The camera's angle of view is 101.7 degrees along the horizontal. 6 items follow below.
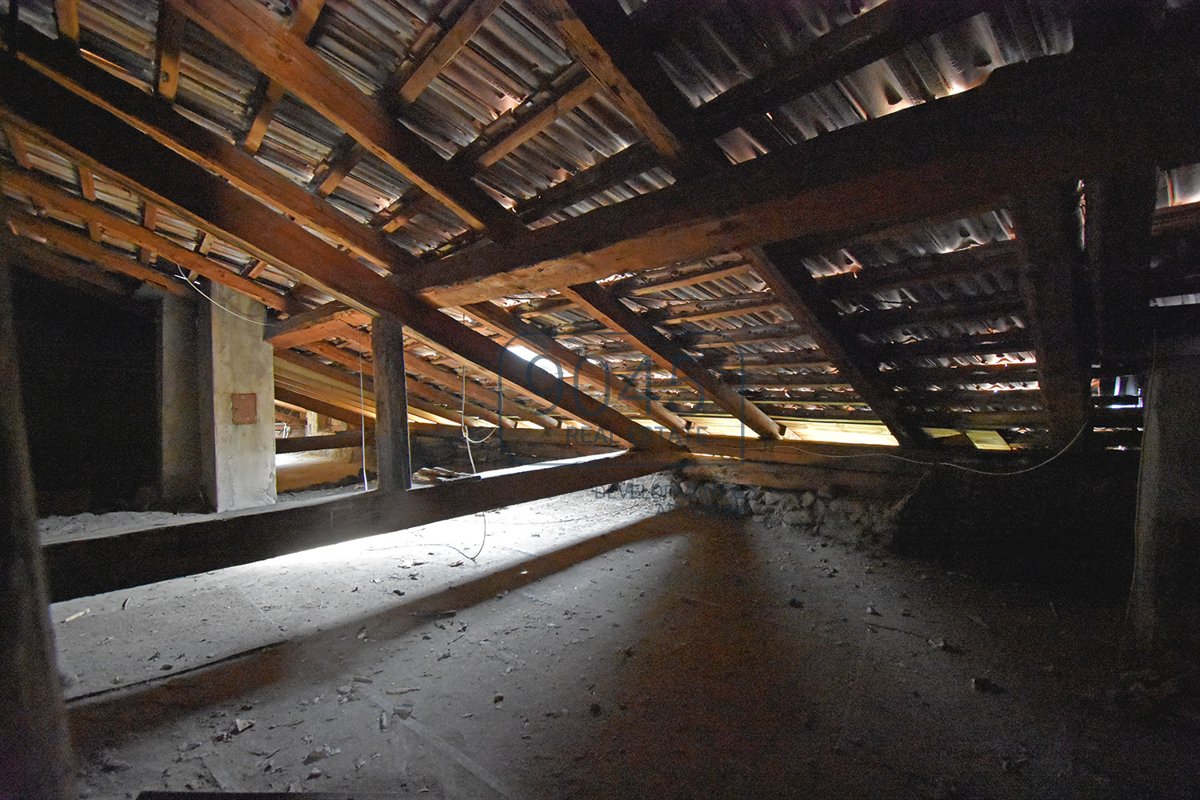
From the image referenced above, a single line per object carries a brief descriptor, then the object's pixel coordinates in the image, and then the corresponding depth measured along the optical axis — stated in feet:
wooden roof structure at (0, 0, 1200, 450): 4.23
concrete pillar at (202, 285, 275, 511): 15.12
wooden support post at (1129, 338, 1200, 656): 6.65
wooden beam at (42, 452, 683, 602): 6.03
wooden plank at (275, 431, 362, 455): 22.09
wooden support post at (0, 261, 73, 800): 2.31
